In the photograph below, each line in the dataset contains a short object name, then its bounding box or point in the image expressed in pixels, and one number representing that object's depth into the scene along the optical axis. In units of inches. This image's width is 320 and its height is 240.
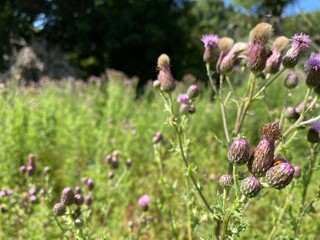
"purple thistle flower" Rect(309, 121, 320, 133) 6.6
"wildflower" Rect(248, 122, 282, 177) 5.0
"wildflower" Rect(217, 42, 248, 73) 6.9
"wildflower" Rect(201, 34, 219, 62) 7.5
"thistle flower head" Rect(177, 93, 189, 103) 8.0
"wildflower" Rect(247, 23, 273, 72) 6.4
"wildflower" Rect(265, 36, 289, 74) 6.7
